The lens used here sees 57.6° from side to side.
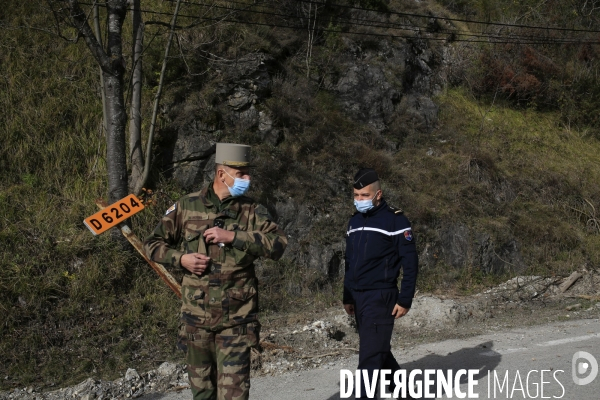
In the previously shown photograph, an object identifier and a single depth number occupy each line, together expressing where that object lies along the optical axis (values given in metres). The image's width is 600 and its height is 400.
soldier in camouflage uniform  3.54
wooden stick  6.07
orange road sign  5.55
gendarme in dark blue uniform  4.18
